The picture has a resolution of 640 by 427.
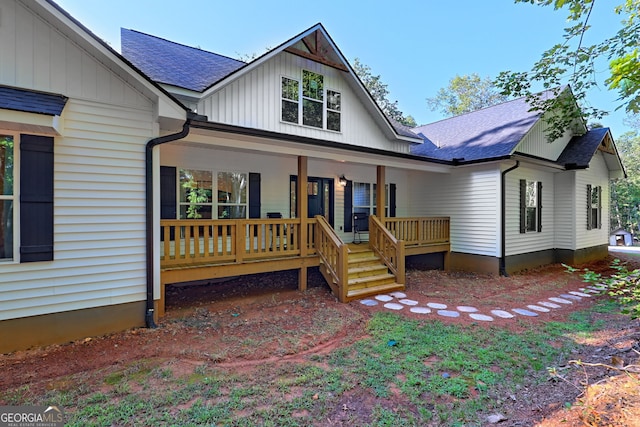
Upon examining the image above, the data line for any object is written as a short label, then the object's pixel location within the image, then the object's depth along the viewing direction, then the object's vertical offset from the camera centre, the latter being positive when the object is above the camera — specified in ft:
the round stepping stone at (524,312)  19.22 -6.13
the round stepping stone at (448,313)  18.66 -6.02
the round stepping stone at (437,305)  20.12 -6.01
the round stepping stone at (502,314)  18.71 -6.10
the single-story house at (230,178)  13.53 +2.69
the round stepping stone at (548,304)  21.17 -6.19
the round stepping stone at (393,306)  19.90 -5.97
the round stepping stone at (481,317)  18.03 -6.05
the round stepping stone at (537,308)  20.07 -6.17
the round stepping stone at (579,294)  24.25 -6.25
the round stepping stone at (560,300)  22.25 -6.21
